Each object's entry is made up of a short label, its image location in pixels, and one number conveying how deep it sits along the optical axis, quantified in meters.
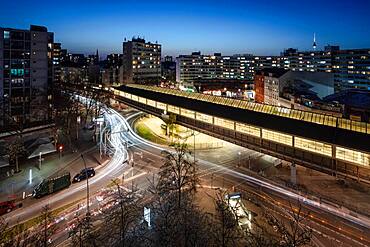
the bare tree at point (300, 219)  23.50
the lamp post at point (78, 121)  62.29
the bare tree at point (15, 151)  36.22
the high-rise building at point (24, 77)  56.15
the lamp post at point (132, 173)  31.53
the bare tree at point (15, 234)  14.98
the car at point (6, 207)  26.03
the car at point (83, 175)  33.31
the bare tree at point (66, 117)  52.34
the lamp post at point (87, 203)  25.57
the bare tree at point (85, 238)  17.29
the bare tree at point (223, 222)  16.84
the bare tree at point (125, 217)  20.08
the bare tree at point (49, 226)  19.47
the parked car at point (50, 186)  29.22
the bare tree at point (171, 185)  25.91
